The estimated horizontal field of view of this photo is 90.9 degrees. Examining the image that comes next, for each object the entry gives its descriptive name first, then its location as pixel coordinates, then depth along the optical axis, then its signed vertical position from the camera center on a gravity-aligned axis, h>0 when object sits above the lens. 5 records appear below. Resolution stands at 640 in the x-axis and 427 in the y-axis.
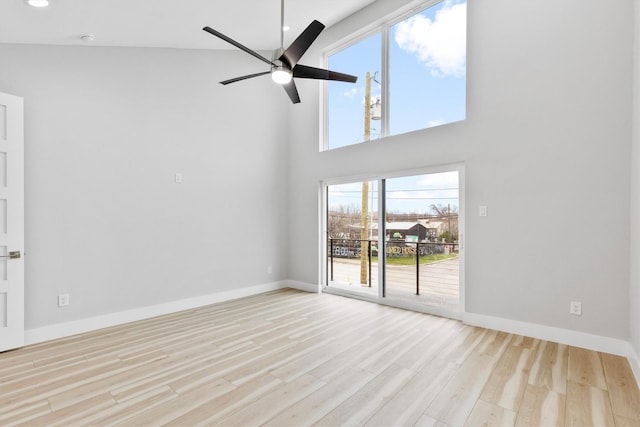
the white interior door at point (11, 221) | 2.96 -0.12
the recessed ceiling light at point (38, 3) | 2.53 +1.67
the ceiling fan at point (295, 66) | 2.64 +1.34
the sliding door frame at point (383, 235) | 3.81 -0.39
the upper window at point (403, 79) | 3.97 +1.85
